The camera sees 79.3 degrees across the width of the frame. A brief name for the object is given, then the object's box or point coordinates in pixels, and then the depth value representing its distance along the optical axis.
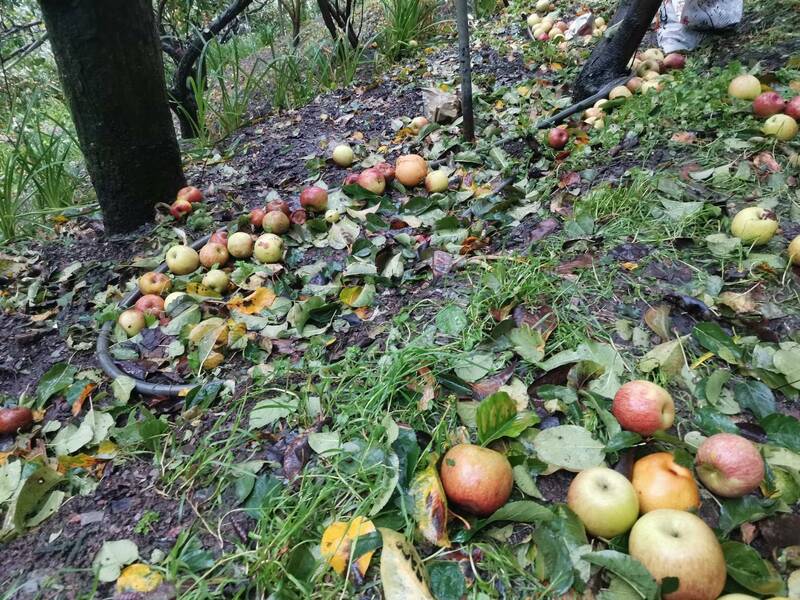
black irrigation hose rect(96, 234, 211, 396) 1.86
